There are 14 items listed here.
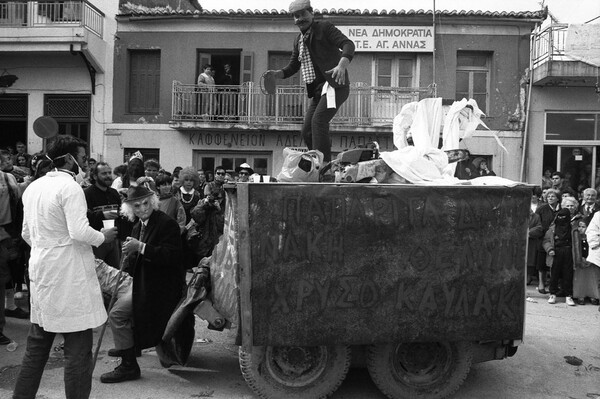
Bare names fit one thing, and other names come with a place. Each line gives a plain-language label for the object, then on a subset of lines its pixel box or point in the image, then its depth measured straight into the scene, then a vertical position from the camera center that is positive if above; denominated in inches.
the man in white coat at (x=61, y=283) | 152.1 -28.6
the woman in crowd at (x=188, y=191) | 308.3 -8.2
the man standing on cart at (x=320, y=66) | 218.2 +43.0
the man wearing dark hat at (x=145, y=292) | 196.9 -39.2
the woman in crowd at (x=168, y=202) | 272.7 -12.5
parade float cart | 172.9 -27.8
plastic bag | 195.2 +3.4
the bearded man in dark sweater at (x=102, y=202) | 235.0 -12.1
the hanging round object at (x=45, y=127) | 502.3 +37.5
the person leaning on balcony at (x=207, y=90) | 692.7 +99.1
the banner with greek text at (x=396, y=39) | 689.0 +163.3
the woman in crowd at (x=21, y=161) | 460.8 +7.6
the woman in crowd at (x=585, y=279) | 361.4 -56.3
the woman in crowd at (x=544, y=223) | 385.7 -24.5
